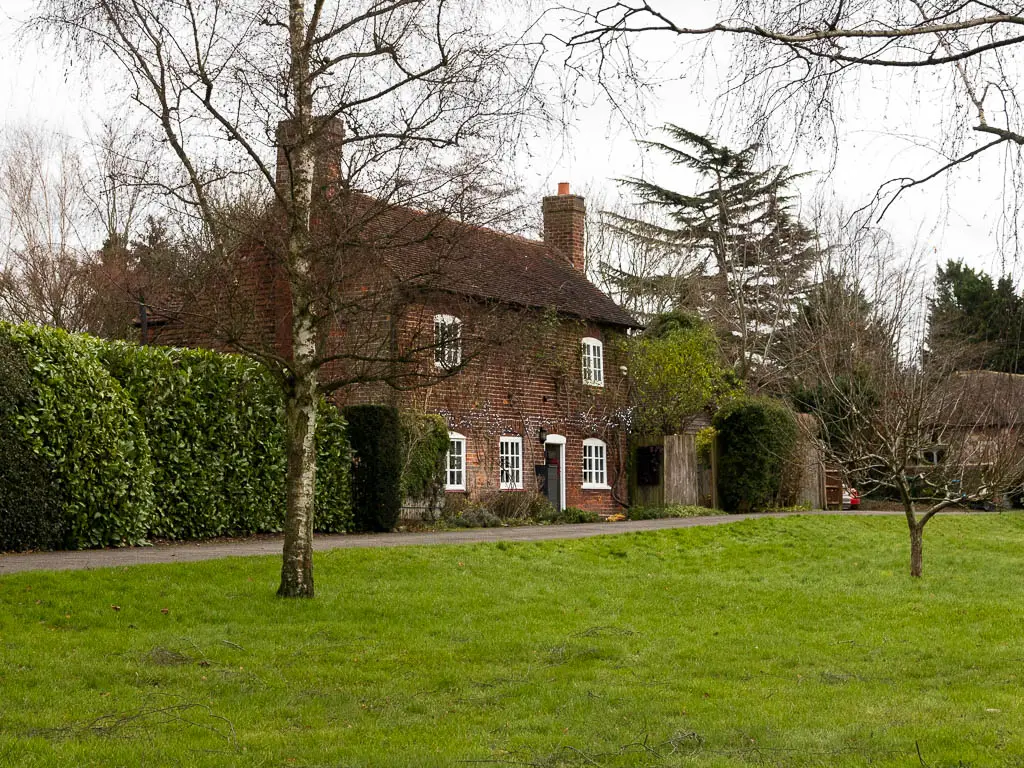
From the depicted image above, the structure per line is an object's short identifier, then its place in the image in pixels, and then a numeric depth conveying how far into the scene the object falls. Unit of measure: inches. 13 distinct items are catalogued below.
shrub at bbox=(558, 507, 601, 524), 1058.1
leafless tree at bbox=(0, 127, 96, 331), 1245.7
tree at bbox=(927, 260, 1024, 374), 1392.7
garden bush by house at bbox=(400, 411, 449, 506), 911.7
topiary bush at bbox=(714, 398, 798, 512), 1171.3
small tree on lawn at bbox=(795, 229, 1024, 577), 598.2
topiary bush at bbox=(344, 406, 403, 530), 818.2
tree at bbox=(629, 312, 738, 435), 1210.0
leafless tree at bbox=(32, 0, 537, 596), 440.1
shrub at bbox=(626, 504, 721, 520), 1107.3
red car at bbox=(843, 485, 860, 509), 1369.3
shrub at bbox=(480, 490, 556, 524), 999.0
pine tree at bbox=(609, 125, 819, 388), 1633.9
